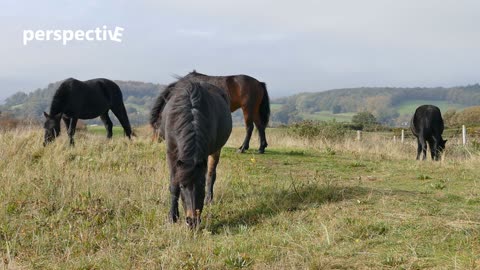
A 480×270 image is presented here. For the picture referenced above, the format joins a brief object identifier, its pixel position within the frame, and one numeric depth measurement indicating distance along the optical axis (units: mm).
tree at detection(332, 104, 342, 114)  134875
